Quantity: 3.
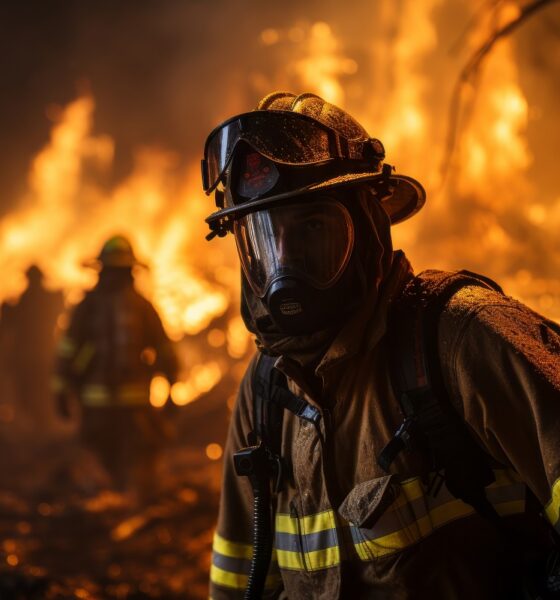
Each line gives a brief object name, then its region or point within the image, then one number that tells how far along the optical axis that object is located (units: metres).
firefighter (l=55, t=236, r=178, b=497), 6.41
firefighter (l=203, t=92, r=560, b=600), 1.48
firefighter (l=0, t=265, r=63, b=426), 10.59
